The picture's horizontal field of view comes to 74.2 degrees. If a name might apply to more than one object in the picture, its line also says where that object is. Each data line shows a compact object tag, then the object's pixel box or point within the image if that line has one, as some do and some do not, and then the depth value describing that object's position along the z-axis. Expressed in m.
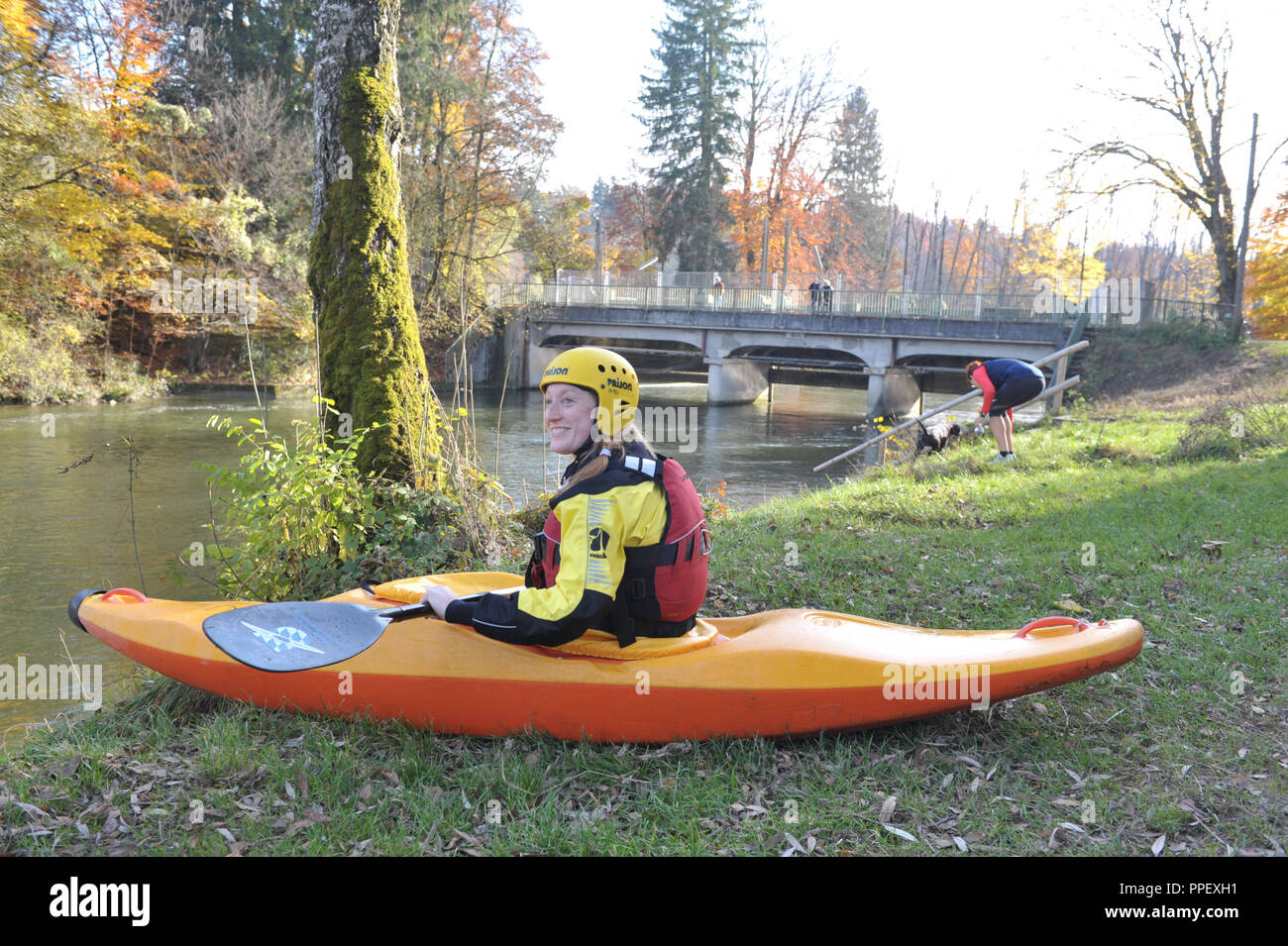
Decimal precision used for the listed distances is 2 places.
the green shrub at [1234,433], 10.03
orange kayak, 3.48
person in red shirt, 10.83
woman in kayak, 3.10
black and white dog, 12.89
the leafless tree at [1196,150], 23.05
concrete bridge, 23.36
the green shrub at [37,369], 18.75
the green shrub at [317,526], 4.96
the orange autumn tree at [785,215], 38.91
